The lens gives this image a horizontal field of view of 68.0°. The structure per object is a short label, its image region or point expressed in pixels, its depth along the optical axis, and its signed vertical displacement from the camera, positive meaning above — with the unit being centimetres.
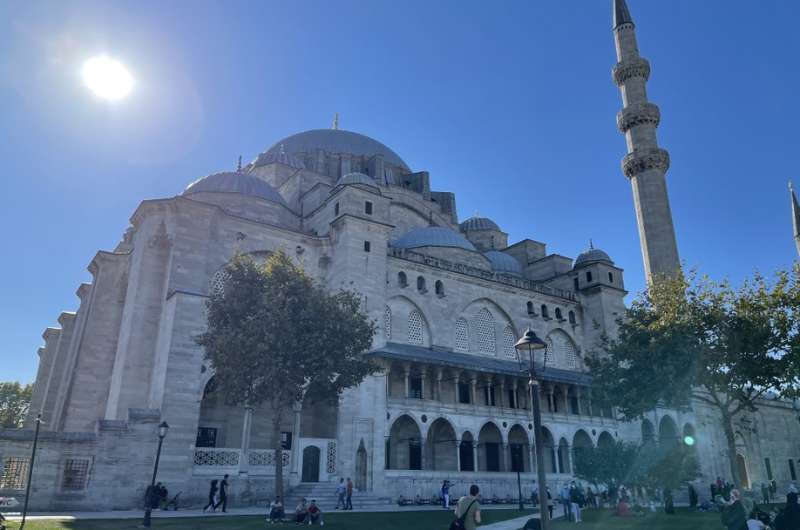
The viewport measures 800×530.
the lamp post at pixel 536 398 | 956 +131
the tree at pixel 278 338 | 1639 +369
